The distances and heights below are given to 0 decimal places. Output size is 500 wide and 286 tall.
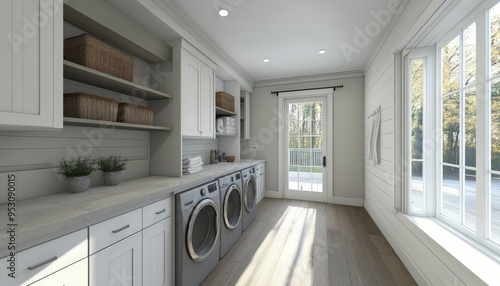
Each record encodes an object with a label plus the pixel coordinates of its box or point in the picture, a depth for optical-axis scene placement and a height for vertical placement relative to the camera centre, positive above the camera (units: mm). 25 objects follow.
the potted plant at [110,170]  1670 -223
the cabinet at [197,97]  2264 +573
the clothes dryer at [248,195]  2850 -806
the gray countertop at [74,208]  823 -352
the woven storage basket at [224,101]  3205 +708
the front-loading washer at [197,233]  1613 -827
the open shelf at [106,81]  1361 +497
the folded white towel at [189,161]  2321 -204
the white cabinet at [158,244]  1383 -735
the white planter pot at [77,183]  1403 -285
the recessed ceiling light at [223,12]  2039 +1349
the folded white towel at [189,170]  2326 -320
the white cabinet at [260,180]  3898 -742
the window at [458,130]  1286 +110
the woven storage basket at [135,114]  1749 +272
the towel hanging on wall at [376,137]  2725 +95
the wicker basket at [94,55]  1436 +669
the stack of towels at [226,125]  3262 +305
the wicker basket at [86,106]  1404 +269
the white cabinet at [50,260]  785 -508
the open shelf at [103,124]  1320 +152
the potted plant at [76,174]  1404 -217
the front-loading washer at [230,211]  2217 -837
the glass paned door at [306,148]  4129 -95
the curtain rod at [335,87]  3888 +1110
